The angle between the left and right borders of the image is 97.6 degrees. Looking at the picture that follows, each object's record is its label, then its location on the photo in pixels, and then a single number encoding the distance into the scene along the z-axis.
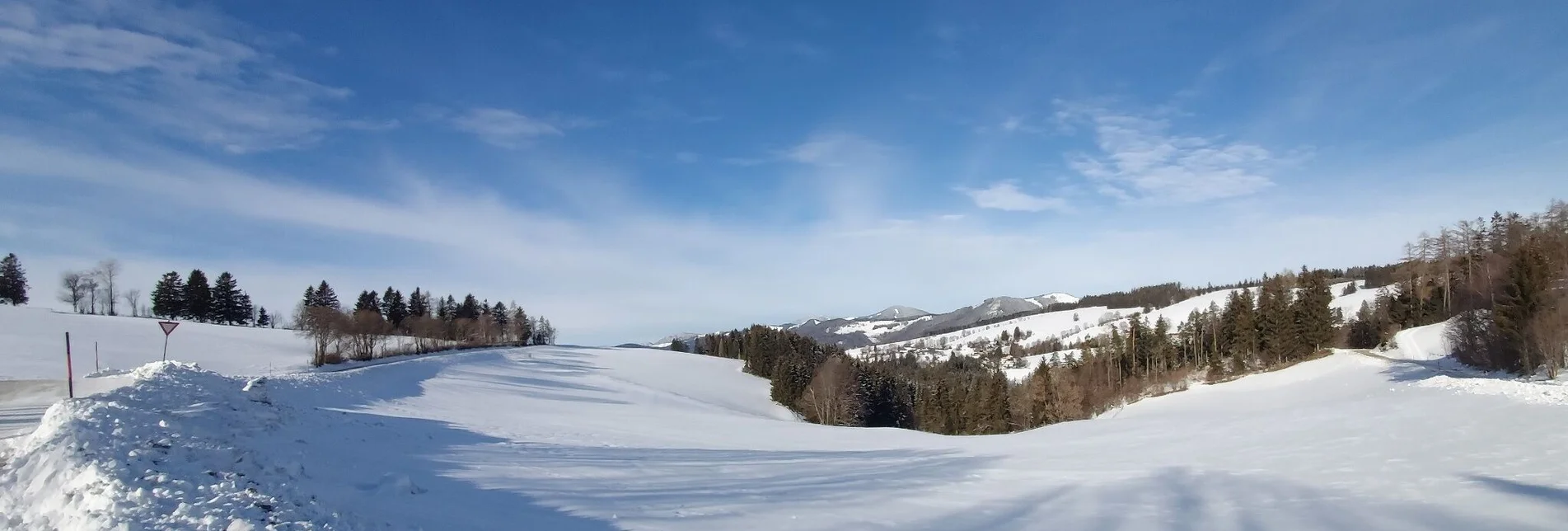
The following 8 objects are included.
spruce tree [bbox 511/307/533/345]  105.81
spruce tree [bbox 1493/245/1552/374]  32.56
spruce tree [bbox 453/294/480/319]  96.81
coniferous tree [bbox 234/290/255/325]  78.94
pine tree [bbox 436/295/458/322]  92.09
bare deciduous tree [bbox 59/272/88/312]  74.88
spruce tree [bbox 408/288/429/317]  91.75
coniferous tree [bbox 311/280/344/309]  80.50
